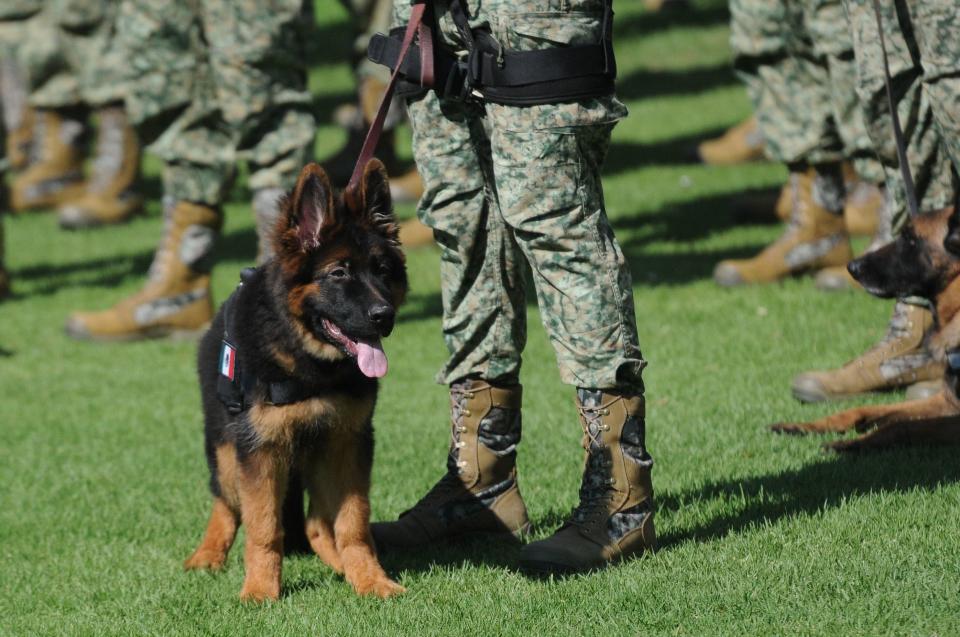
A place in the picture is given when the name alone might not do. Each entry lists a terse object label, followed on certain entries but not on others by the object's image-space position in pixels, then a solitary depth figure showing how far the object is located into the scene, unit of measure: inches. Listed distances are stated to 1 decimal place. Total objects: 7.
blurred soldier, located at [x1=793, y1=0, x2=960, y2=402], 361.7
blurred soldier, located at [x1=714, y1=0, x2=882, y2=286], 614.9
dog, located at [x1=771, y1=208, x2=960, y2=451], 417.7
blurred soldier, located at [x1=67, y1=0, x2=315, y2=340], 609.9
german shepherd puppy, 329.4
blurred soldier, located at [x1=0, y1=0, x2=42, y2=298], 980.6
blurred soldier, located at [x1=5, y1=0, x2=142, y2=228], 917.8
